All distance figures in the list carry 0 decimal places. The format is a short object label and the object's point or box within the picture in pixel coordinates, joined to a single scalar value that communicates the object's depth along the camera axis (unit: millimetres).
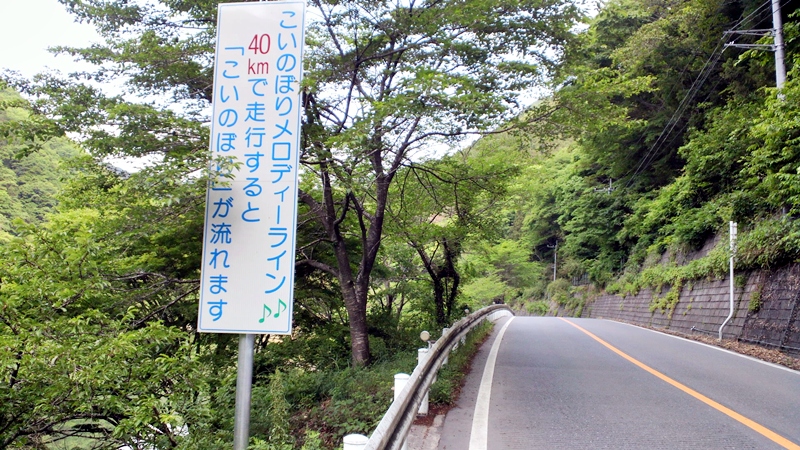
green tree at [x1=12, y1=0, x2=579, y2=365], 7184
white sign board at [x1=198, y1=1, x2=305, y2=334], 4223
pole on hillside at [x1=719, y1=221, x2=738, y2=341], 13648
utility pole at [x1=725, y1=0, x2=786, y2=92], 12562
